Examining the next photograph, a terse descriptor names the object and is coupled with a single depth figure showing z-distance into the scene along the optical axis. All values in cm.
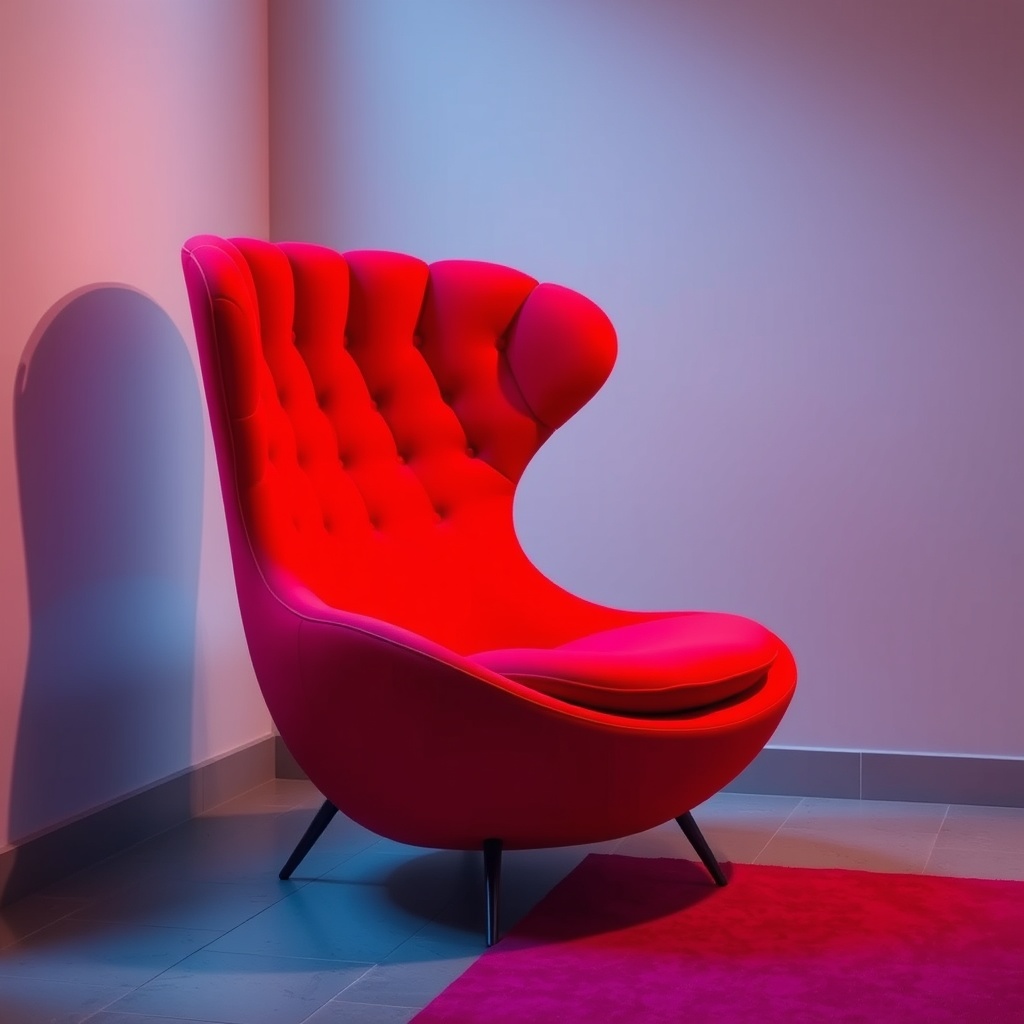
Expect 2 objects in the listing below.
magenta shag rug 189
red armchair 208
